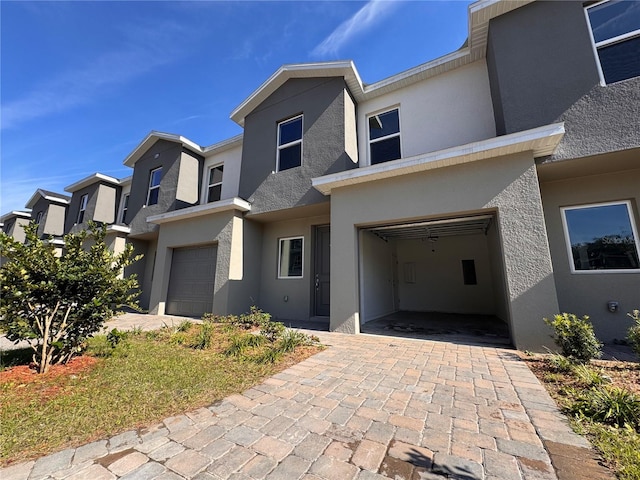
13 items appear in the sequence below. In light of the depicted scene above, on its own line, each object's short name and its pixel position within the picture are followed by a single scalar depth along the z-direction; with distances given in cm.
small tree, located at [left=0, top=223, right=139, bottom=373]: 335
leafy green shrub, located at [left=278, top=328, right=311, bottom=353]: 469
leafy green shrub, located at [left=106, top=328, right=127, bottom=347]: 419
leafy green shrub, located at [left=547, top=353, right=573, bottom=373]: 353
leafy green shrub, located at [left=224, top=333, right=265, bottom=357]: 451
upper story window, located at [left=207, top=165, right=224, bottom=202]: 1132
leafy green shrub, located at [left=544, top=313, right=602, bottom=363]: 365
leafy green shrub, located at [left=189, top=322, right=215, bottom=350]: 495
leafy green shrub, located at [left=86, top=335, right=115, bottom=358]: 427
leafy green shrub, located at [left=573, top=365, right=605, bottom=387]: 298
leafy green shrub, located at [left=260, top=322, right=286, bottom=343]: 537
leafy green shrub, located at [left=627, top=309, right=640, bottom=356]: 338
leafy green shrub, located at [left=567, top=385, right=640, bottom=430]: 229
